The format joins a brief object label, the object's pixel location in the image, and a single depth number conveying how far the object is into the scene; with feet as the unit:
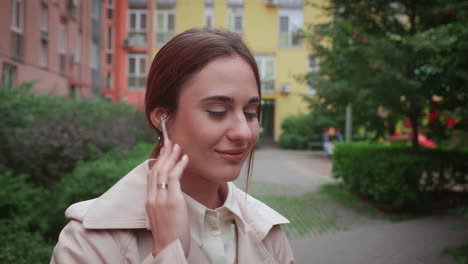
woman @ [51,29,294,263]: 3.67
